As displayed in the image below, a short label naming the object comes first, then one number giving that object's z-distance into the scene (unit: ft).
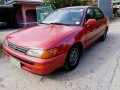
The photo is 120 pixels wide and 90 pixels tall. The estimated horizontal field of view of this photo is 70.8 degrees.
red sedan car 5.39
